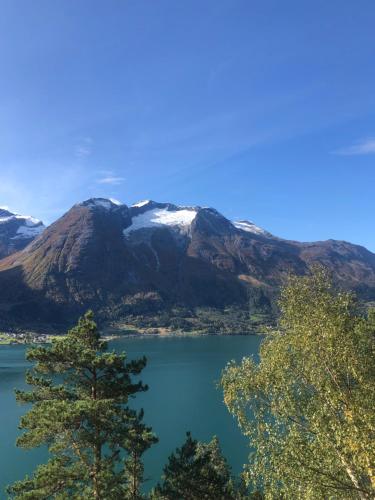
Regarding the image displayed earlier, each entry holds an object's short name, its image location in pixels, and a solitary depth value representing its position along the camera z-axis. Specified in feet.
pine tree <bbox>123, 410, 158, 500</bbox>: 91.86
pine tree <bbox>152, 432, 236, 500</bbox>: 111.96
